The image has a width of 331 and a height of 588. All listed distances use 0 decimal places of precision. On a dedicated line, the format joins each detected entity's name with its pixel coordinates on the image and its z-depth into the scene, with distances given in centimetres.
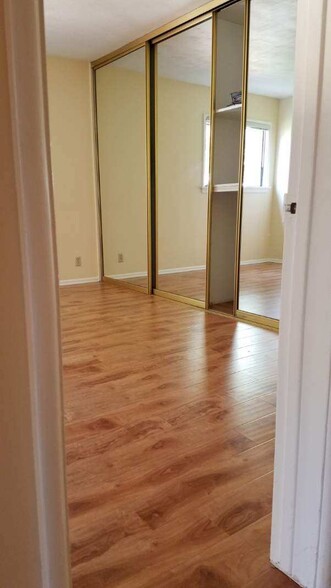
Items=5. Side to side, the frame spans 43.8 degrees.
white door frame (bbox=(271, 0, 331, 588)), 80
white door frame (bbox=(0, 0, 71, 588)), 37
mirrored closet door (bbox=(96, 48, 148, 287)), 404
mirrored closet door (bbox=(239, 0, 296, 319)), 277
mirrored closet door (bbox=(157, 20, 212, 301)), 364
